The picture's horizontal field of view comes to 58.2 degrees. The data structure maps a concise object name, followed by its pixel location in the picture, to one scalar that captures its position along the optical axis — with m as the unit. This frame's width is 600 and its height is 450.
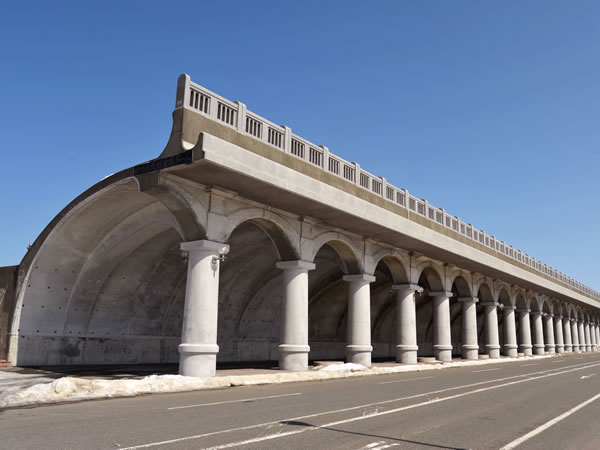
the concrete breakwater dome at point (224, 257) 17.80
